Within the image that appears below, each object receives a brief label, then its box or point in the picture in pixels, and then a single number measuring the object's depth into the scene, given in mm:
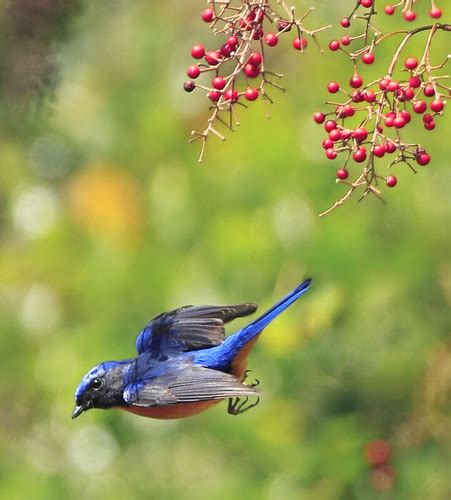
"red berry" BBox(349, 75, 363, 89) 5305
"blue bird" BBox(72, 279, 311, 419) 7129
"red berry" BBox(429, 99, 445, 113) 5133
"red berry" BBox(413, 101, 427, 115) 5223
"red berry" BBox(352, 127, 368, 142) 5219
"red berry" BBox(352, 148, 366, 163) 5324
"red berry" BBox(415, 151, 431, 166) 5172
